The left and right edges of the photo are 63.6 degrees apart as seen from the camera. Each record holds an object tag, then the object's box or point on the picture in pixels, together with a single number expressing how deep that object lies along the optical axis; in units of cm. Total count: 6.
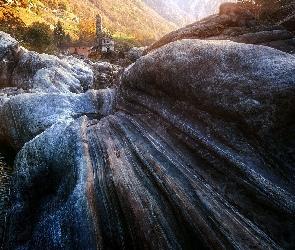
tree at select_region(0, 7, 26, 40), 4472
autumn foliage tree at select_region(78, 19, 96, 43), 10336
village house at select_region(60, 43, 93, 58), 7879
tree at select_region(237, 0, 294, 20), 1753
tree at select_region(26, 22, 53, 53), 3483
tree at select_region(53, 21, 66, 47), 7525
